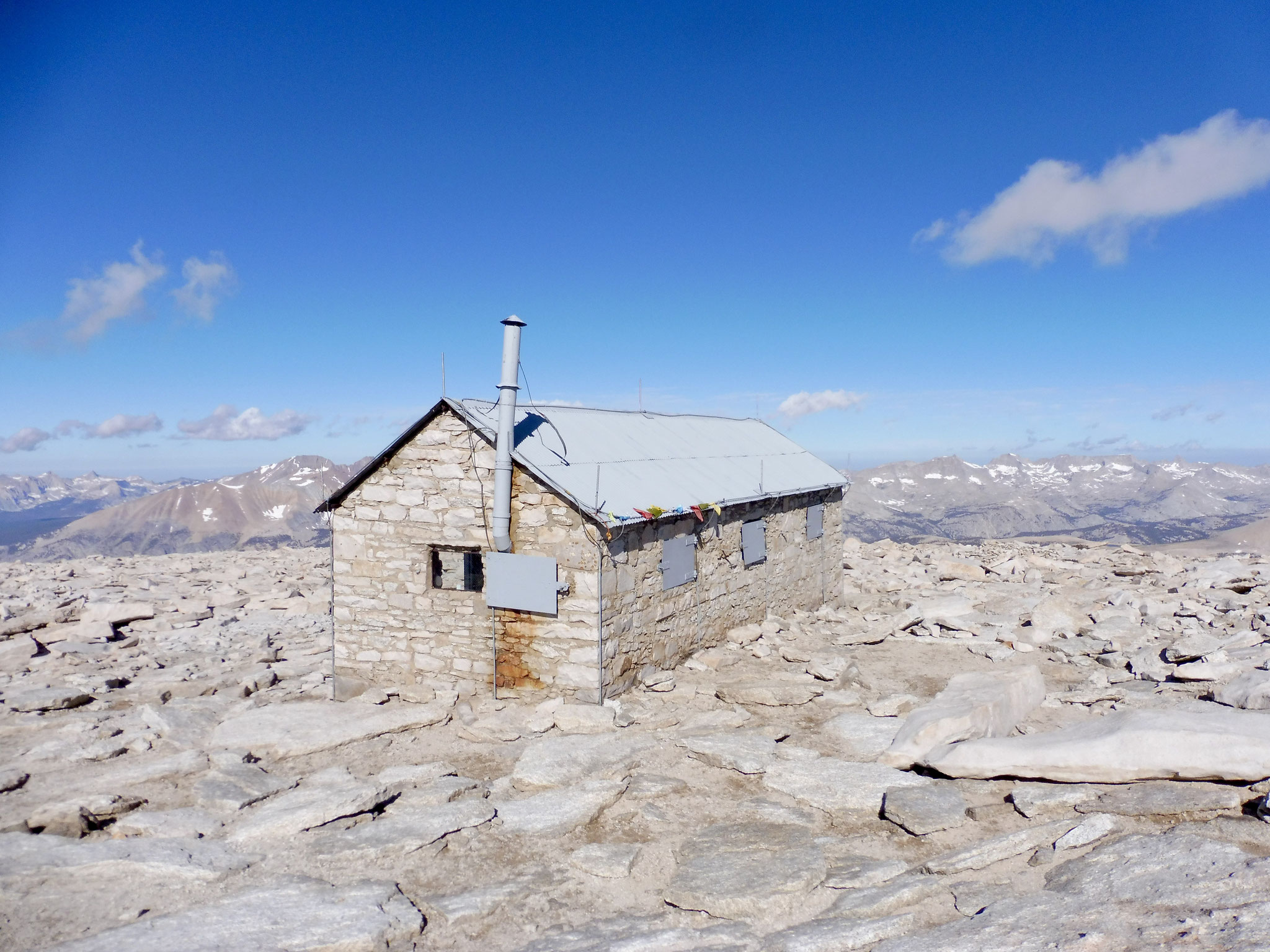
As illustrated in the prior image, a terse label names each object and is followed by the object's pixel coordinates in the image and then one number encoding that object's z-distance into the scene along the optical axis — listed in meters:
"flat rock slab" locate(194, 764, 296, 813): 8.50
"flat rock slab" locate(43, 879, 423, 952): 5.62
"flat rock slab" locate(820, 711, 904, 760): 9.52
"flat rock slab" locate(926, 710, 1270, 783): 6.84
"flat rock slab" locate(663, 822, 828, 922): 6.13
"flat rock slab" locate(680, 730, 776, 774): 9.15
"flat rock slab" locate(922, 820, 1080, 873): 6.18
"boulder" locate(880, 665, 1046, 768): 8.77
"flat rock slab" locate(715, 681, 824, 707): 11.63
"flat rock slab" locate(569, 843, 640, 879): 6.86
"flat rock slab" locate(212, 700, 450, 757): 10.52
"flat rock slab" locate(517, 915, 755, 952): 5.56
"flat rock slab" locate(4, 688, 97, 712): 12.41
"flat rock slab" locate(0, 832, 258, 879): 6.85
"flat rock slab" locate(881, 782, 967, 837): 7.17
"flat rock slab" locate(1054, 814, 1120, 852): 6.11
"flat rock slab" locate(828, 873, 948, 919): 5.74
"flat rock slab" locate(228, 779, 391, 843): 7.73
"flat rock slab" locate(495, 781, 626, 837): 7.89
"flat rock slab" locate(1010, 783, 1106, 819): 7.02
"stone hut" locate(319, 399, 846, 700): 11.85
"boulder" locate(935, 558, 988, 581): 23.38
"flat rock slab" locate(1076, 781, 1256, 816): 6.43
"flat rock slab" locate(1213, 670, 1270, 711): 8.88
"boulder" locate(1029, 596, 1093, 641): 15.25
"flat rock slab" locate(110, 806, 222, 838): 7.81
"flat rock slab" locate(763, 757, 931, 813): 8.02
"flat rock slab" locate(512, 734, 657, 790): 9.00
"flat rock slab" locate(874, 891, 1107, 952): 4.65
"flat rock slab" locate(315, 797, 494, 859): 7.30
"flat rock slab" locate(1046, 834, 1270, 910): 4.83
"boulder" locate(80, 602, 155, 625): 18.41
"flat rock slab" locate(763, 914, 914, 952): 5.31
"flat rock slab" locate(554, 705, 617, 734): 10.85
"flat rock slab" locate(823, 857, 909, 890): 6.28
